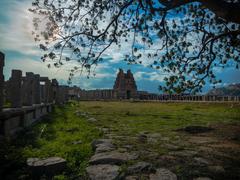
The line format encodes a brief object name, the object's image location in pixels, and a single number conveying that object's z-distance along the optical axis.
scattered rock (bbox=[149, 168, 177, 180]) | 4.11
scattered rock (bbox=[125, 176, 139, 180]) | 4.12
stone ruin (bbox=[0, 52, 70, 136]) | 6.47
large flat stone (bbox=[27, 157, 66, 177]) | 4.47
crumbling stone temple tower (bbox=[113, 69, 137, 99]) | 72.83
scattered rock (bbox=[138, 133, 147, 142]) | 7.35
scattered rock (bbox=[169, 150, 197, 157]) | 5.66
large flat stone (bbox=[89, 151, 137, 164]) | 4.92
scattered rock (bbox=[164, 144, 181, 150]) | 6.32
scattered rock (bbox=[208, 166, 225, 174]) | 4.51
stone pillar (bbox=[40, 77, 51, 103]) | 14.97
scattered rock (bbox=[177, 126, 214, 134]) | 9.55
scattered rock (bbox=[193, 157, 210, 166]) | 4.99
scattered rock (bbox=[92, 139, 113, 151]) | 6.34
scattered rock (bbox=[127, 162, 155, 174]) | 4.44
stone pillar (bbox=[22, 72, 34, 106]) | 9.58
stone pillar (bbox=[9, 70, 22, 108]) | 7.94
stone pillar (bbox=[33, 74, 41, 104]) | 12.39
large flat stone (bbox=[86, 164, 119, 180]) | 4.13
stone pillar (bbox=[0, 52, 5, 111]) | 6.21
